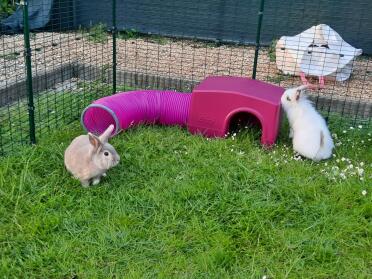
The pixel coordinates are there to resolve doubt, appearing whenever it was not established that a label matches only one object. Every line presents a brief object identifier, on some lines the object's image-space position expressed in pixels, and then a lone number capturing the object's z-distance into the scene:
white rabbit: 3.74
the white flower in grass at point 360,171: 3.54
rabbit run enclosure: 4.82
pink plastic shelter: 3.92
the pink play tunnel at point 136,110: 4.01
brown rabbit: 3.23
